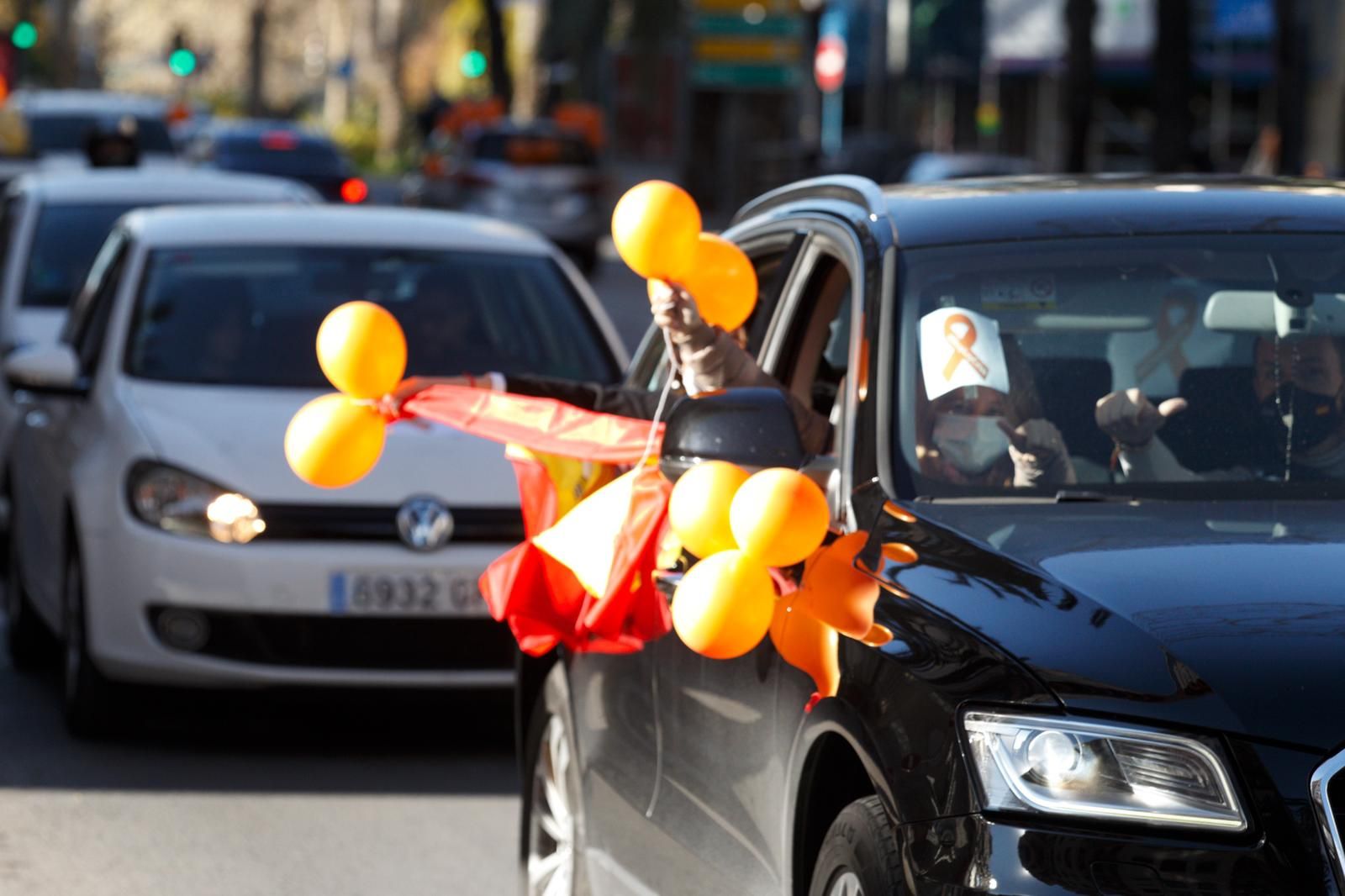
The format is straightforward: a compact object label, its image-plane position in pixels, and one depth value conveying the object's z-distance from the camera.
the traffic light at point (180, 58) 42.72
